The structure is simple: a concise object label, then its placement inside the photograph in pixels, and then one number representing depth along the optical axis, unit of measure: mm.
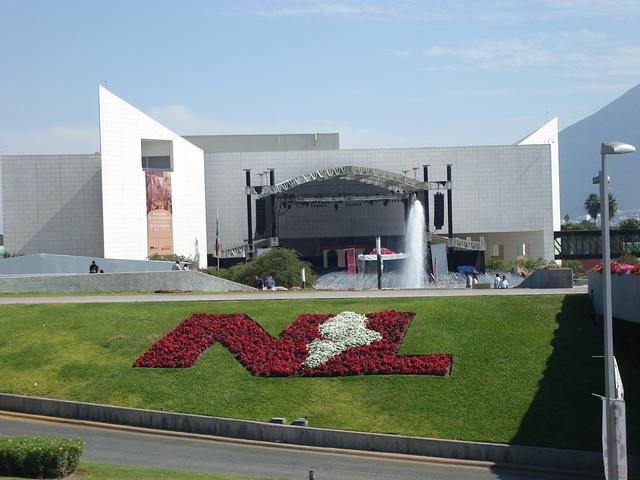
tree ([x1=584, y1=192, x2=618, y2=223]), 176000
